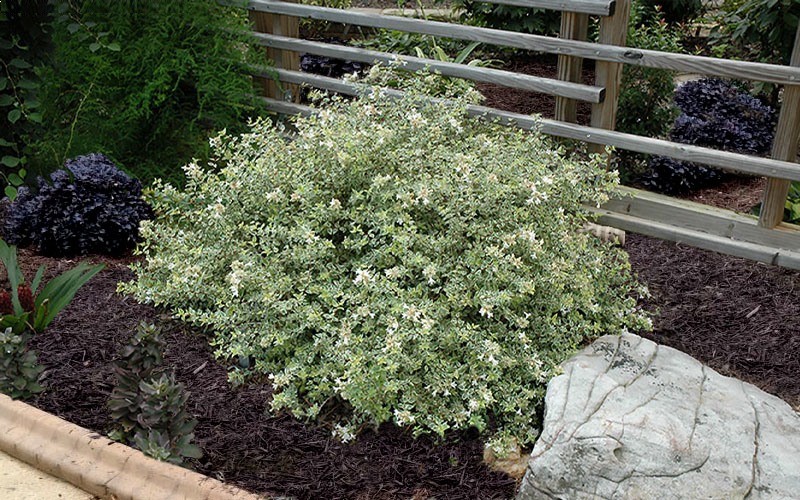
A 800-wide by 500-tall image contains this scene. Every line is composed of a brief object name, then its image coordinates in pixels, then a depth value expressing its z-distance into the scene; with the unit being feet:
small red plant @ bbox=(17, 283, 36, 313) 12.48
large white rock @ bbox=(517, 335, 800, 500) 9.42
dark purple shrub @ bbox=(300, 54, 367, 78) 23.94
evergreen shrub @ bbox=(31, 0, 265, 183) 17.48
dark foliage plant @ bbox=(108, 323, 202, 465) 9.68
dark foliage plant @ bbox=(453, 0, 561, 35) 24.21
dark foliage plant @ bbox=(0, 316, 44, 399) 10.96
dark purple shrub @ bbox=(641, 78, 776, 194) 19.29
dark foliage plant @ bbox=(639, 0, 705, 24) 26.34
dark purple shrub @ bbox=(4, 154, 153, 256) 15.74
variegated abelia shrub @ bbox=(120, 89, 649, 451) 10.84
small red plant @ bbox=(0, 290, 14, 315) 12.41
